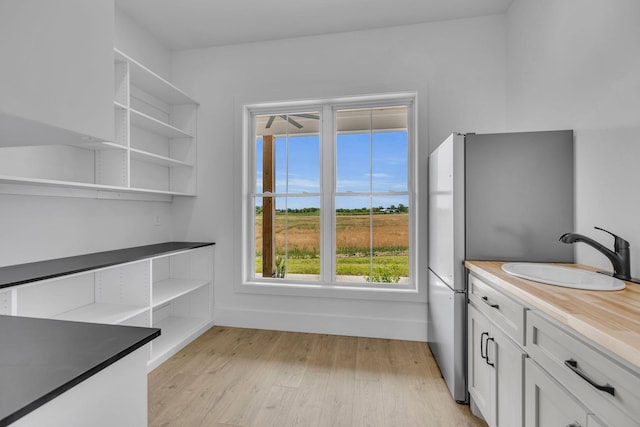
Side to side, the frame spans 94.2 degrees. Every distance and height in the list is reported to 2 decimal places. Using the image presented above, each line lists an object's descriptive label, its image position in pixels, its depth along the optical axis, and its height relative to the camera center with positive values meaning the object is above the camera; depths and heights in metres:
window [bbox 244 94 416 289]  3.02 +0.21
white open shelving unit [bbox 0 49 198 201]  1.87 +0.44
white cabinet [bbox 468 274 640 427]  0.80 -0.56
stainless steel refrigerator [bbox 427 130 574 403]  1.86 +0.07
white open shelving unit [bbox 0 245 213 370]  2.04 -0.70
